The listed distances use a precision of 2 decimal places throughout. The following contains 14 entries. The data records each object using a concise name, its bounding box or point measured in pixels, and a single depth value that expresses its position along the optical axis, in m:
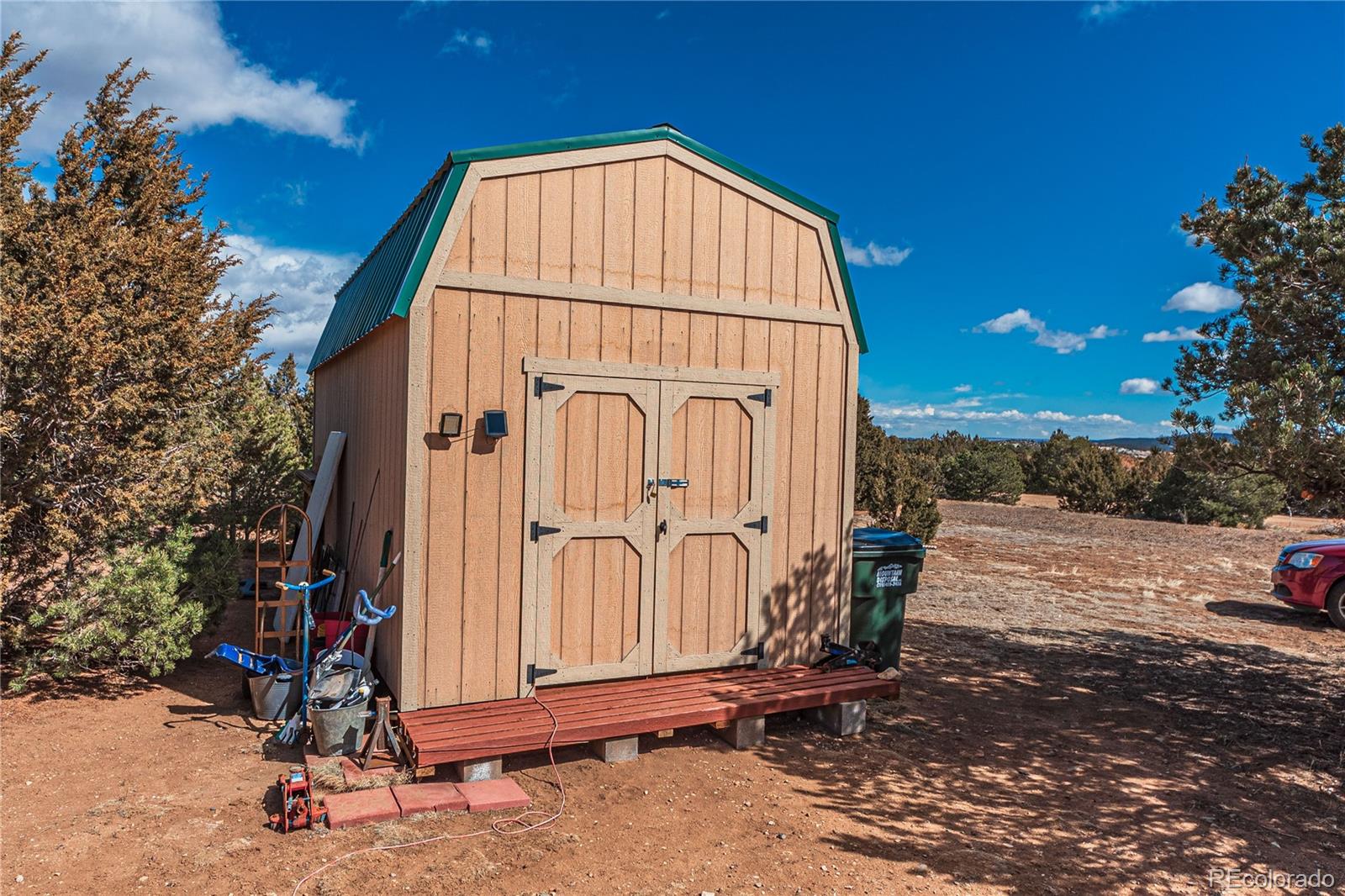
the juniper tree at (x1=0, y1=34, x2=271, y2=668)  5.36
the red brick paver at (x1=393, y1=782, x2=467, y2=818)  3.83
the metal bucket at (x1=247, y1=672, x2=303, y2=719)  5.03
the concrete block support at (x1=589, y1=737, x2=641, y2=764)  4.59
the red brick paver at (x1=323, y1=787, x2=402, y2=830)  3.67
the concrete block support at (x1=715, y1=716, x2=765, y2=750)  4.89
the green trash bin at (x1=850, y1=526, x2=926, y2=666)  6.10
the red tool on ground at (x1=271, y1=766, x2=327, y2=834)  3.61
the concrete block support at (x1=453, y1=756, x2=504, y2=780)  4.18
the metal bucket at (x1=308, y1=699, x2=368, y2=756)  4.20
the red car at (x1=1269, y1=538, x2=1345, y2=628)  8.96
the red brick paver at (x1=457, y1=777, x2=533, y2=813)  3.92
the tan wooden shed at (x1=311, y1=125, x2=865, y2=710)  4.66
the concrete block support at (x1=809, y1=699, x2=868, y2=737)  5.21
